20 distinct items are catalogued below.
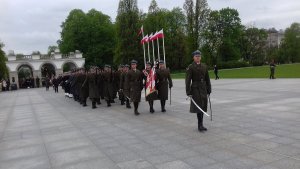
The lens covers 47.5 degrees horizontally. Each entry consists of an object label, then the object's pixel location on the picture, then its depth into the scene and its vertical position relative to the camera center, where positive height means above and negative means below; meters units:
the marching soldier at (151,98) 12.47 -1.16
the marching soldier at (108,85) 16.47 -0.80
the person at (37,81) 59.03 -1.64
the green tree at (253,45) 87.38 +4.43
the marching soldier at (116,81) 17.13 -0.66
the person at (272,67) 27.40 -0.46
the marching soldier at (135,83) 12.52 -0.61
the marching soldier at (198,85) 8.41 -0.51
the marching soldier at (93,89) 15.84 -0.92
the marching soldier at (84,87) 17.06 -0.91
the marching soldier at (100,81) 16.41 -0.59
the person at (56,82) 34.61 -1.18
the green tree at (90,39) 67.50 +6.20
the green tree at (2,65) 50.11 +1.18
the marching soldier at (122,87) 14.61 -0.84
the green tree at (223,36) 72.50 +6.07
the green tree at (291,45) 98.75 +4.50
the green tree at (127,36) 61.88 +5.75
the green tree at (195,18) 66.81 +9.32
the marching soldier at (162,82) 12.50 -0.59
